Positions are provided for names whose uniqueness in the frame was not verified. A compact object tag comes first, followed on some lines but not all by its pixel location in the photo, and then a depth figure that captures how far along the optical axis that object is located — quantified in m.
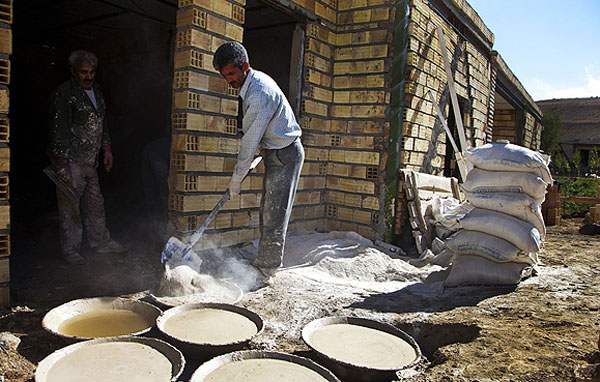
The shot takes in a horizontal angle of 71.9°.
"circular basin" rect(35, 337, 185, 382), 1.91
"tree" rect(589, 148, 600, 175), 16.12
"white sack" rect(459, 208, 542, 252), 3.71
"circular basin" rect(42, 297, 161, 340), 2.37
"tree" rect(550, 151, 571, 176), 18.89
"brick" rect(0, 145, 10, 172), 2.57
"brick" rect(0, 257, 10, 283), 2.64
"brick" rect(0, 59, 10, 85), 2.55
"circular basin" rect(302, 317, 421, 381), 2.15
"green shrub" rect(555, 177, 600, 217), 12.71
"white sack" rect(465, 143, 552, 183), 3.86
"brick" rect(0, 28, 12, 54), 2.53
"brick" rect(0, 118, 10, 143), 2.57
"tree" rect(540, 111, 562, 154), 26.20
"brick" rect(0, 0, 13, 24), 2.53
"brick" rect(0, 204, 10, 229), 2.61
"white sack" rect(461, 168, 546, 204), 3.86
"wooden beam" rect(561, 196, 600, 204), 9.21
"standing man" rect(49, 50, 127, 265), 3.68
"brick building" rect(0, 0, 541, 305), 3.72
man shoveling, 3.21
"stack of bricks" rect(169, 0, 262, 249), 3.63
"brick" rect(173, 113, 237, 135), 3.64
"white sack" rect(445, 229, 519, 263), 3.70
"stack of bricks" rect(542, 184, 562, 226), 9.10
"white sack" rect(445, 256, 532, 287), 3.68
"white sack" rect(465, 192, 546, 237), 3.85
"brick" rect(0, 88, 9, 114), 2.54
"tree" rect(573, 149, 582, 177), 17.73
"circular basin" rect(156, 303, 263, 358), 2.24
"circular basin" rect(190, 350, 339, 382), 2.02
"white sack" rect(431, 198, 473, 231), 4.98
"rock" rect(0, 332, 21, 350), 2.23
